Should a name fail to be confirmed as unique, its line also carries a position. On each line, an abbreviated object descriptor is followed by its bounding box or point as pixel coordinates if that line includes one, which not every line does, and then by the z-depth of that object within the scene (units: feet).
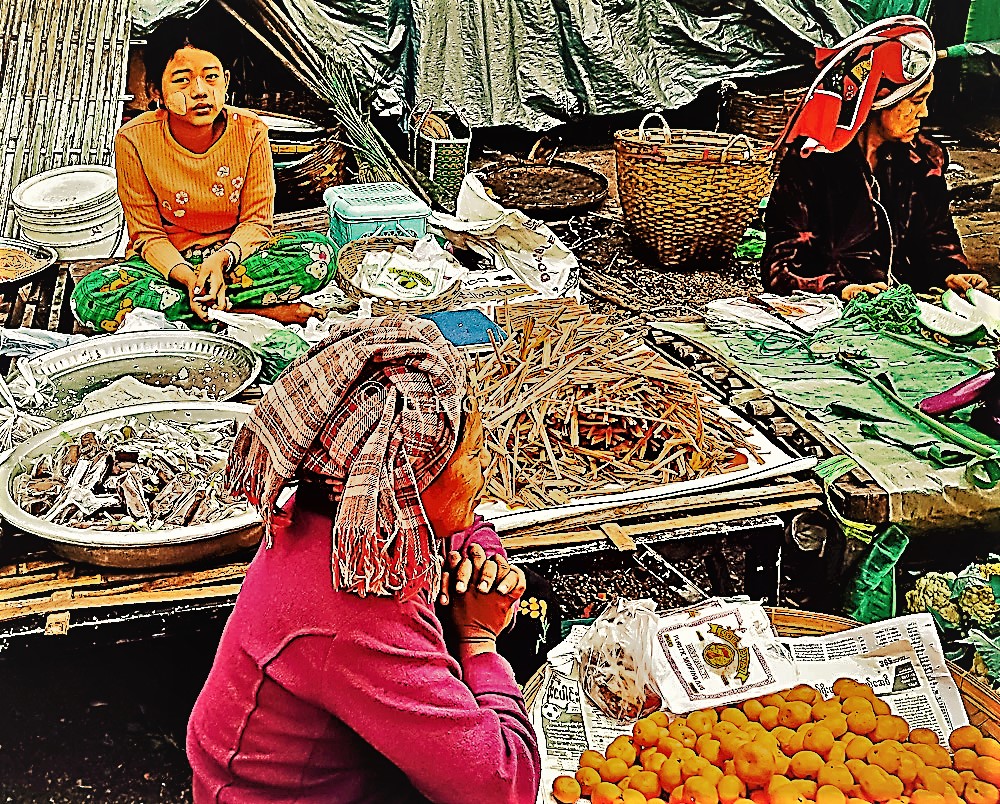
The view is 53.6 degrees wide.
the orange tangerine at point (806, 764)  5.52
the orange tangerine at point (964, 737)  5.76
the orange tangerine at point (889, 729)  5.74
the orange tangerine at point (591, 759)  5.51
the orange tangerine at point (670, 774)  5.40
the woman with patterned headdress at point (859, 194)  7.41
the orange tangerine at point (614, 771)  5.45
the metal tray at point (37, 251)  6.61
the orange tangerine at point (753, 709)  5.80
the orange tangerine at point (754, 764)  5.47
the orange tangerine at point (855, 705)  5.78
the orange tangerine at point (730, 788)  5.40
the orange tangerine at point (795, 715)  5.78
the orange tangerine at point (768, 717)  5.76
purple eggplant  6.68
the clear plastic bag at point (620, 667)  5.82
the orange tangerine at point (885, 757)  5.57
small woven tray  6.68
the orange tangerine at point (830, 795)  5.41
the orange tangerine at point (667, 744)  5.53
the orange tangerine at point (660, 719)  5.71
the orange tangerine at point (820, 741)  5.58
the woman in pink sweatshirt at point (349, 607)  4.37
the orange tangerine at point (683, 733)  5.61
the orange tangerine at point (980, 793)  5.55
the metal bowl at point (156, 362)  6.01
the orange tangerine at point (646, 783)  5.41
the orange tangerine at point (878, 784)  5.47
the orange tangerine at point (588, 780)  5.41
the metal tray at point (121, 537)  5.19
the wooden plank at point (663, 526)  5.61
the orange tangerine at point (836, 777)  5.47
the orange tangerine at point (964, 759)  5.67
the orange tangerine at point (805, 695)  5.89
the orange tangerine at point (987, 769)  5.63
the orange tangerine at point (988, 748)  5.73
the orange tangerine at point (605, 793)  5.34
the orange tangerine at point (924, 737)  5.74
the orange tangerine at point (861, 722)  5.72
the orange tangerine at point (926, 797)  5.49
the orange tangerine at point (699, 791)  5.37
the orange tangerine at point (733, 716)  5.75
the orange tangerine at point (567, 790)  5.34
